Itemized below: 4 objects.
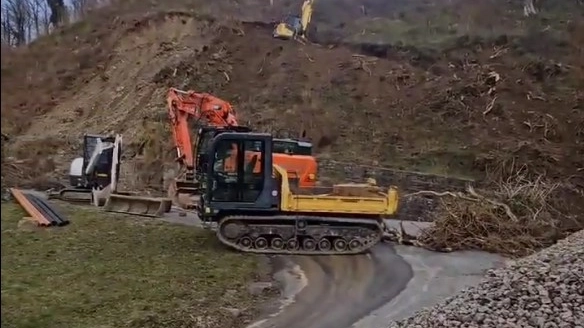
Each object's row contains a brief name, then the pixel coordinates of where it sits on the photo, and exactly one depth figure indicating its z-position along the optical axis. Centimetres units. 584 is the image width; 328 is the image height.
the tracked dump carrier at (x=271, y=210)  1145
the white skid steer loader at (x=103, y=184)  1559
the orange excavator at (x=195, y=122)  1535
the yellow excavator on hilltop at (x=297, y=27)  2841
